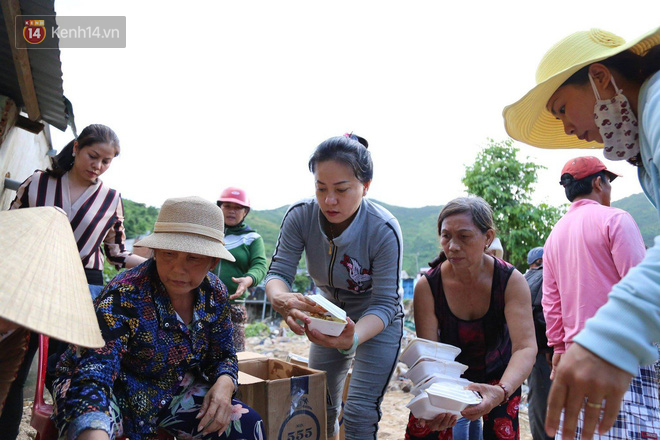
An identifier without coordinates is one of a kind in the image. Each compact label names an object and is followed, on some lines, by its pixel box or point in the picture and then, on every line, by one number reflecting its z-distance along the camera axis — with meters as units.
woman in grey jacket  2.37
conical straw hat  1.06
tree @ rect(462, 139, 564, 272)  10.76
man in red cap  2.04
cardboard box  2.33
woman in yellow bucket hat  0.94
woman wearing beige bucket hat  1.73
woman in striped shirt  2.86
